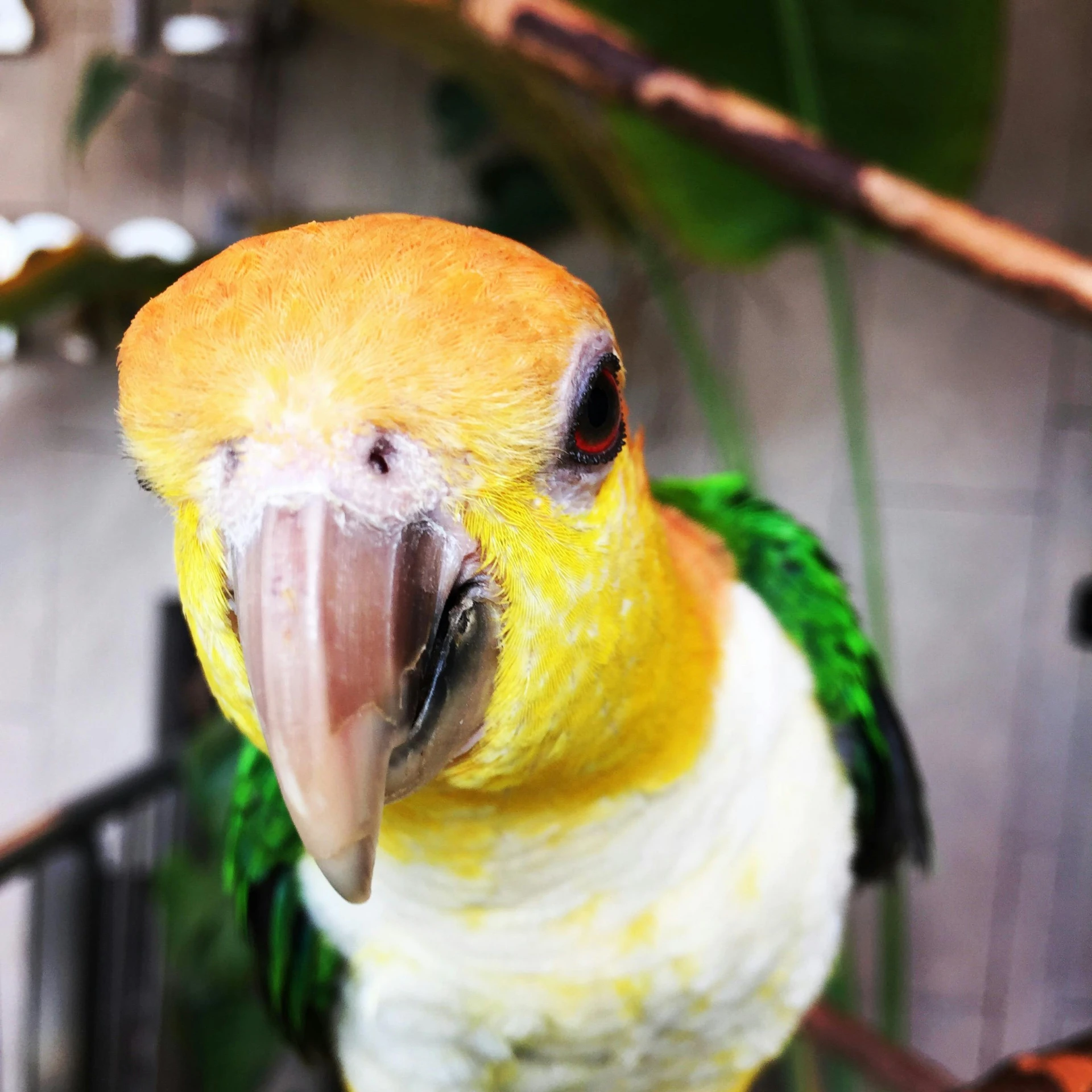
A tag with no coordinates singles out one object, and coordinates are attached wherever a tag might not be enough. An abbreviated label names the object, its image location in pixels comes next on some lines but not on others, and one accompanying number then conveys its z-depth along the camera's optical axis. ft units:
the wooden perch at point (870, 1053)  0.59
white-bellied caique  0.22
